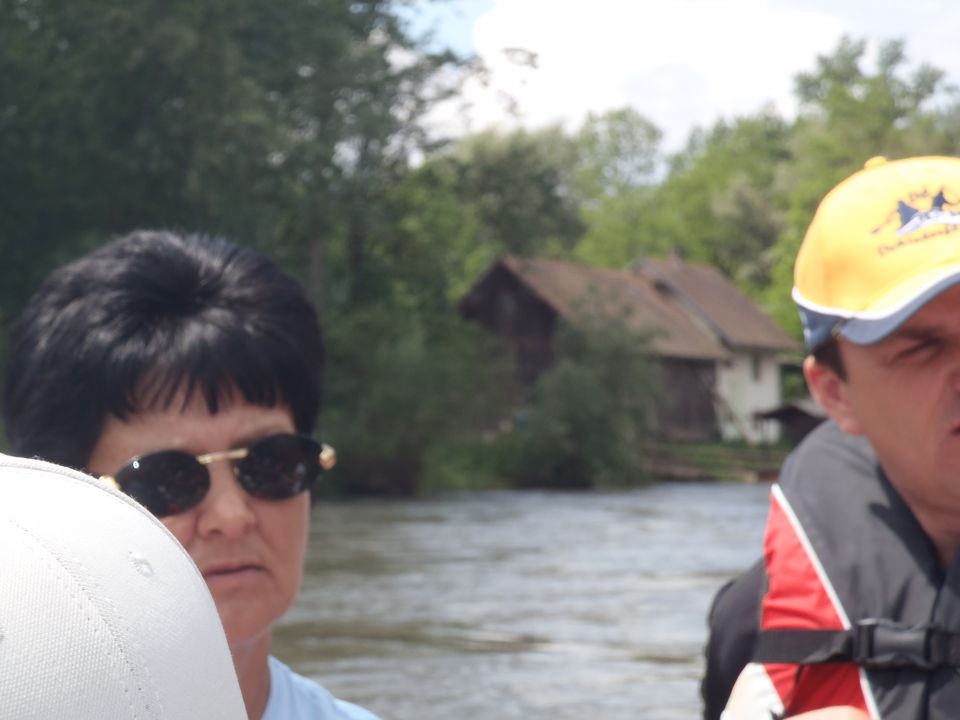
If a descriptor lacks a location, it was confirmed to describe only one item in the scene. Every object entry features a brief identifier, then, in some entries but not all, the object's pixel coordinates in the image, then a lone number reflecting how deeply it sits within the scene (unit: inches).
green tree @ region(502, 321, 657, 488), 1486.2
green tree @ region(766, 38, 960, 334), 2117.4
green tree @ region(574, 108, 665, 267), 3112.7
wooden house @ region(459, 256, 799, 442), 1851.6
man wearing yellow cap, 64.9
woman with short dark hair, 82.3
